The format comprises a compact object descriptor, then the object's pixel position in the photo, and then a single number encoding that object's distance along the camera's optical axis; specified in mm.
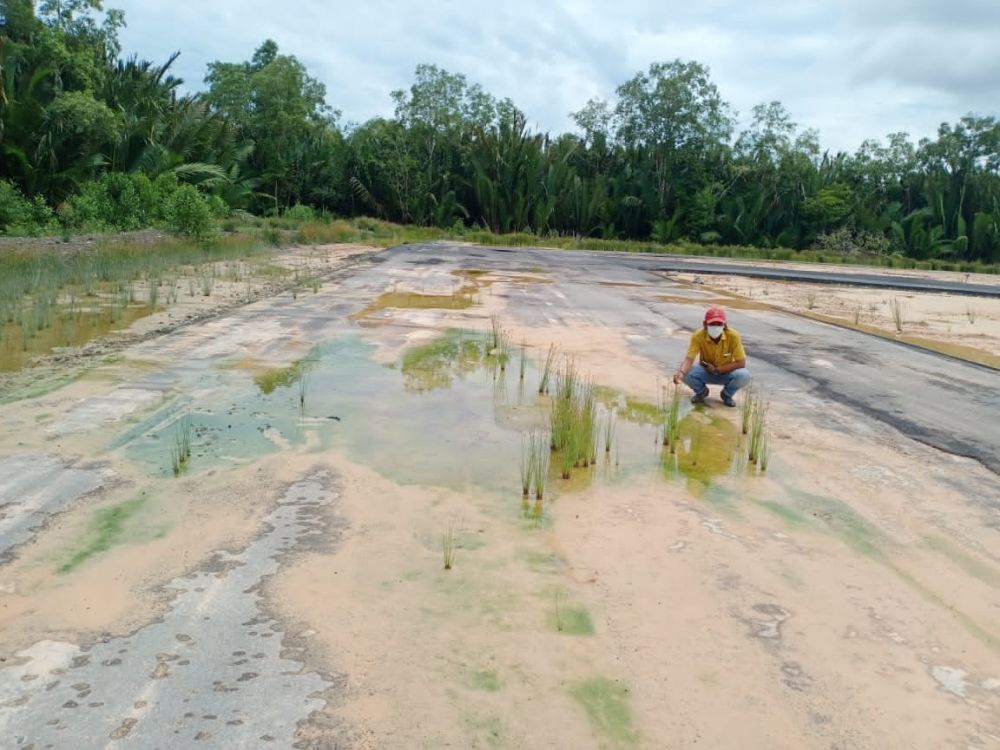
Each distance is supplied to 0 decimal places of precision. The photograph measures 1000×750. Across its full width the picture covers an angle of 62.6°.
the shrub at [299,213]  35031
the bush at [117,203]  21203
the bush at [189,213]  20141
